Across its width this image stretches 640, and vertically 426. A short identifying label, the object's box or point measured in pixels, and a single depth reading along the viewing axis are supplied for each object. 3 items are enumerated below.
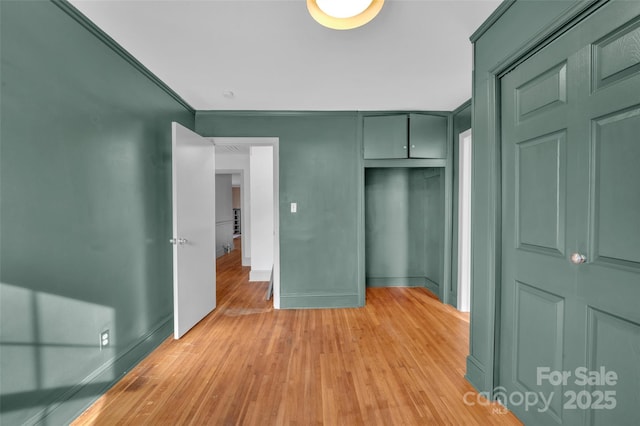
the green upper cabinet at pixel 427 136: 3.42
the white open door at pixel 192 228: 2.53
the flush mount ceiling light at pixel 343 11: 1.35
